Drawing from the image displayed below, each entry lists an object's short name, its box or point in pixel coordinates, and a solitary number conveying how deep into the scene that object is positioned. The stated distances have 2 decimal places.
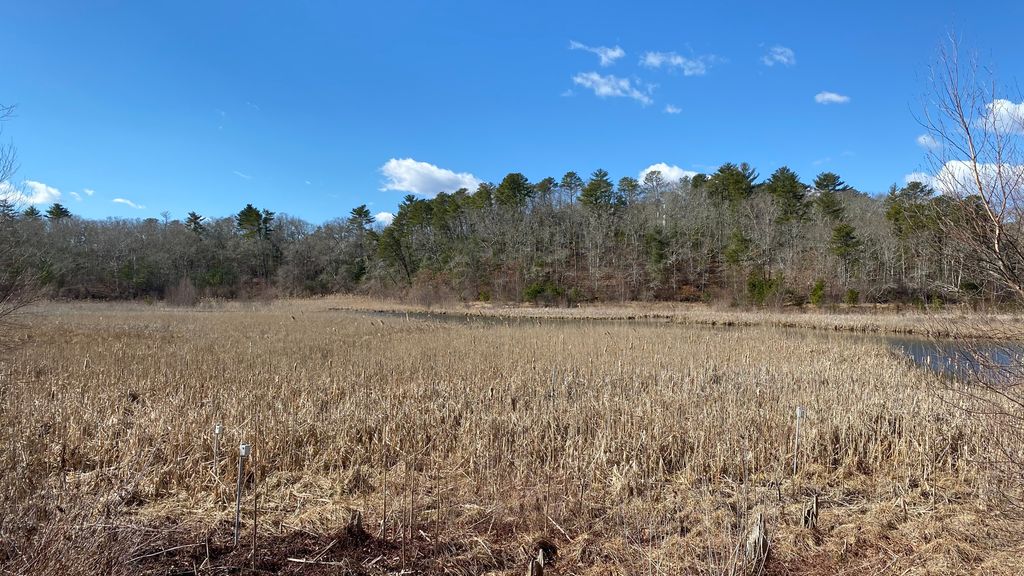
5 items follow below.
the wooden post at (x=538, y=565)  3.17
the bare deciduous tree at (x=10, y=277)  10.69
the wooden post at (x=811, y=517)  3.96
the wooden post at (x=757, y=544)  3.10
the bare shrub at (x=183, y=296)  43.78
